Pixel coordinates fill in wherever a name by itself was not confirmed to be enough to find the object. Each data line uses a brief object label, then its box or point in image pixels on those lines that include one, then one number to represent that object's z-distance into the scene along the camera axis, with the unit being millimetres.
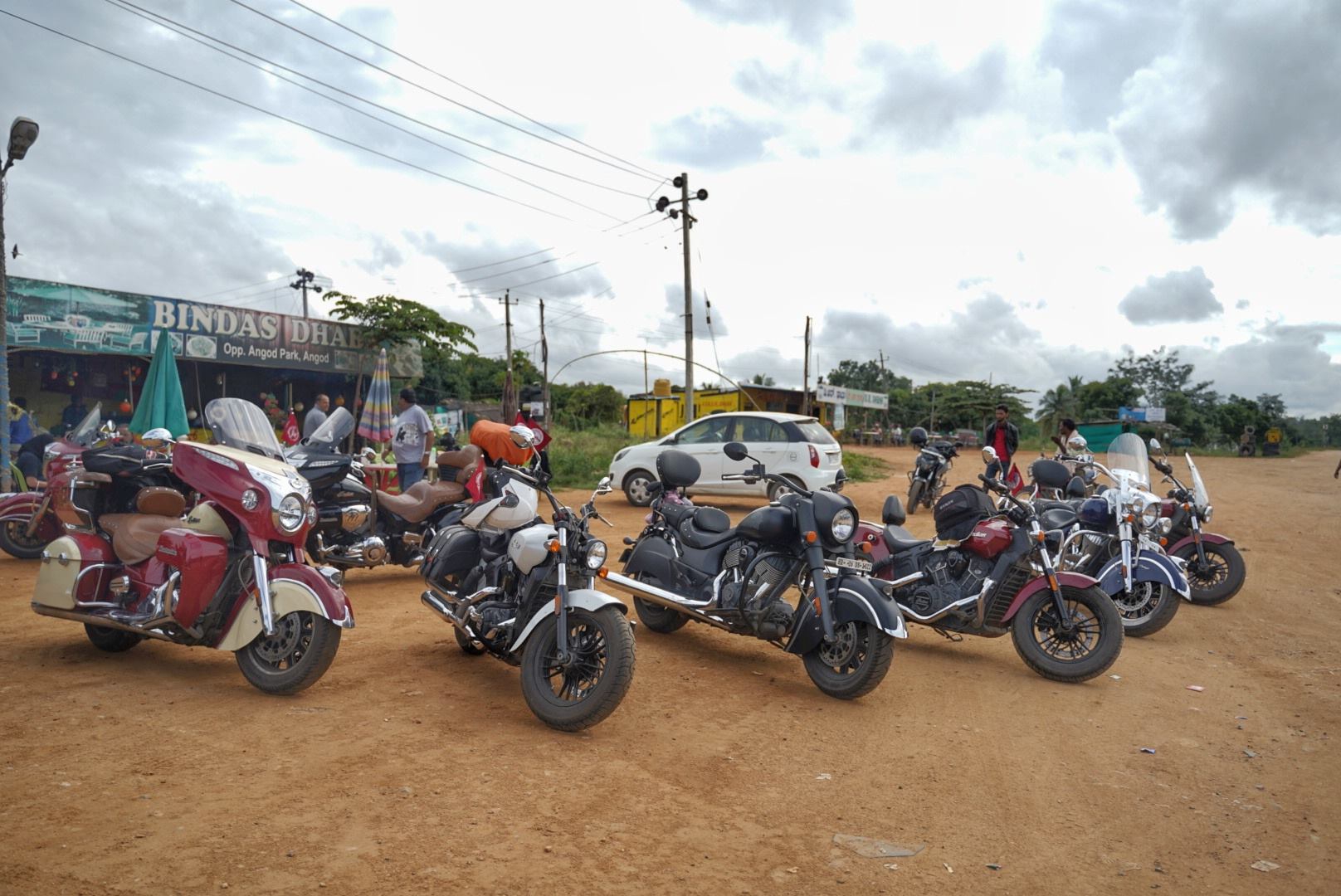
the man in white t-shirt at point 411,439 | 9773
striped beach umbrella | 11695
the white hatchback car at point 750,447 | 12633
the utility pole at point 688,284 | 20859
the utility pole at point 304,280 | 43994
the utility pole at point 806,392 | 34569
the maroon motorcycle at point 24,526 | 7906
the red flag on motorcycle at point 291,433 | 10664
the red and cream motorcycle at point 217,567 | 4199
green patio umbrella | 9766
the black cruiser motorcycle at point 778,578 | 4617
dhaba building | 15602
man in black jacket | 11539
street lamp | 8984
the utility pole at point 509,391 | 17969
